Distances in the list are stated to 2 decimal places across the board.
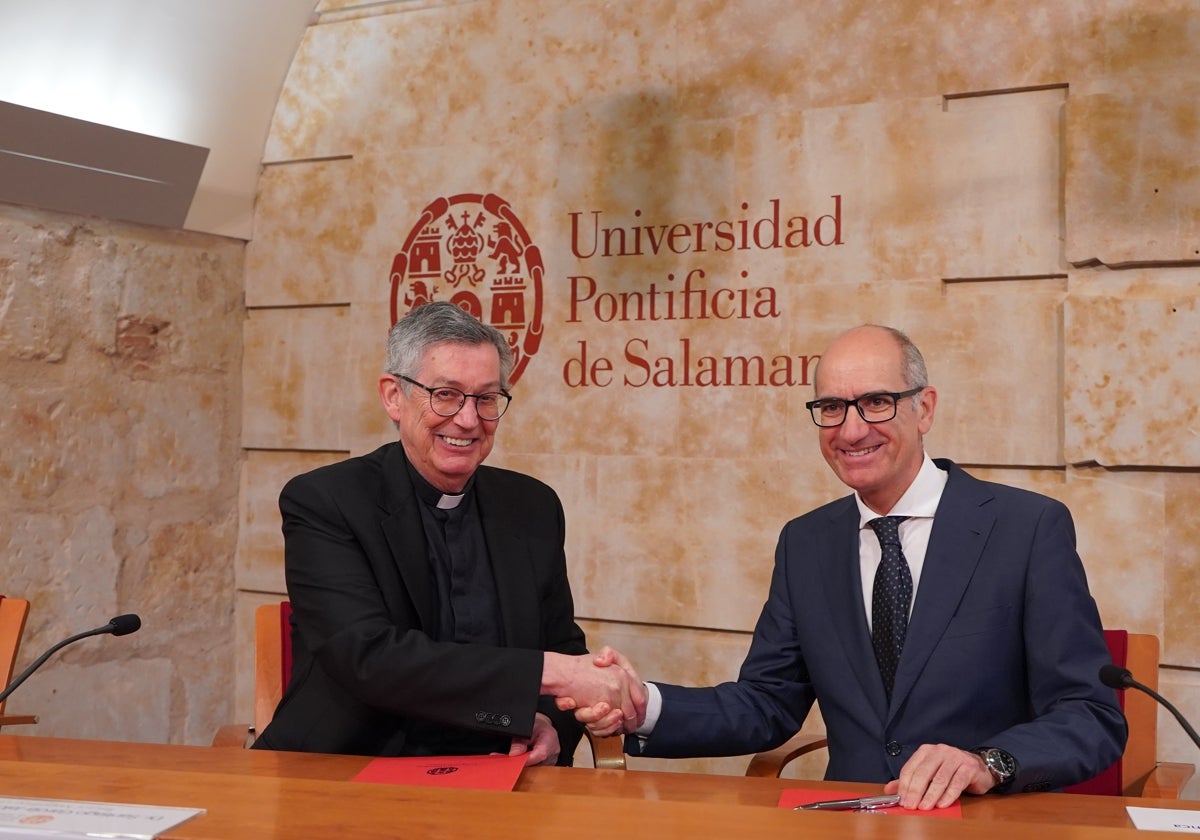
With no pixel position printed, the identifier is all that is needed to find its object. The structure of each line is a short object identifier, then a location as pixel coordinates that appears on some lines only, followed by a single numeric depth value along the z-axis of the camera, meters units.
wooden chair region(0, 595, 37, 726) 3.31
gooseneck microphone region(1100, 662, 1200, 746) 1.98
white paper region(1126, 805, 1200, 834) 1.79
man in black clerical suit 2.47
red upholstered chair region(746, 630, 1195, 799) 2.89
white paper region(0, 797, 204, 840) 1.72
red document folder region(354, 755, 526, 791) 2.07
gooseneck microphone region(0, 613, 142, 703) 2.39
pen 1.94
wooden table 1.76
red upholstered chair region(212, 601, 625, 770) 3.25
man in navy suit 2.49
